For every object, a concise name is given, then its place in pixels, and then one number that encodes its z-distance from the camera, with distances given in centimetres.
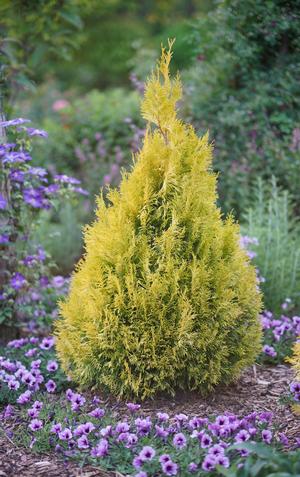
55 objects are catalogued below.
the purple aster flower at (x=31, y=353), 380
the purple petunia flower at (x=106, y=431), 278
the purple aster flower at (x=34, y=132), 399
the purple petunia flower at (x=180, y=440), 272
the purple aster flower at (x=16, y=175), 413
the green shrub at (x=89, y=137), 795
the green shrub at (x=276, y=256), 488
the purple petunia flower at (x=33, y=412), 310
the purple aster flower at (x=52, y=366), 362
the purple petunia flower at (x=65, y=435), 284
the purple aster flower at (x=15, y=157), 379
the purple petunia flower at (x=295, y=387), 313
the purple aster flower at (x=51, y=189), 433
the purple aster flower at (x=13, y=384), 339
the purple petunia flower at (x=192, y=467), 252
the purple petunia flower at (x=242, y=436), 271
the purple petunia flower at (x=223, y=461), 250
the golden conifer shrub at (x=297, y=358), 296
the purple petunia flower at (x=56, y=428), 290
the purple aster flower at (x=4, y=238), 407
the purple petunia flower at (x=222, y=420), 286
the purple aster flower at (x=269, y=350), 386
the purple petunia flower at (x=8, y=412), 323
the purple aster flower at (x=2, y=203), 391
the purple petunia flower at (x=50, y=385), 348
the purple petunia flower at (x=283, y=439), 278
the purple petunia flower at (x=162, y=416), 293
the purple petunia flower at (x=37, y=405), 318
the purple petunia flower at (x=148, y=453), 259
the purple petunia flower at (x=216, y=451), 257
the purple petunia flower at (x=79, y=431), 285
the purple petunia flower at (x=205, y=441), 267
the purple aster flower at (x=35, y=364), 360
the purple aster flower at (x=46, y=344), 384
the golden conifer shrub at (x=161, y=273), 307
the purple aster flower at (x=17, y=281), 419
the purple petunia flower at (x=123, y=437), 275
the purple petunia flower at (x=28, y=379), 343
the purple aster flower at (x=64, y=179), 429
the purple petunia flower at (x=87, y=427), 286
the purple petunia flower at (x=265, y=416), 295
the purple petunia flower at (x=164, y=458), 254
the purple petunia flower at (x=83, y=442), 276
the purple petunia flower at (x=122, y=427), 280
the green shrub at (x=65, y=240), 707
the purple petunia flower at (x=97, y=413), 300
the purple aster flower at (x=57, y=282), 500
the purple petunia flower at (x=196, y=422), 287
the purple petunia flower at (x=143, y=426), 285
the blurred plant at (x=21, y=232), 420
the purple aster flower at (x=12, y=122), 380
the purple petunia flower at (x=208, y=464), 248
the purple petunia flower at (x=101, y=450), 269
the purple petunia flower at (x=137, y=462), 256
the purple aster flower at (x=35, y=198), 426
